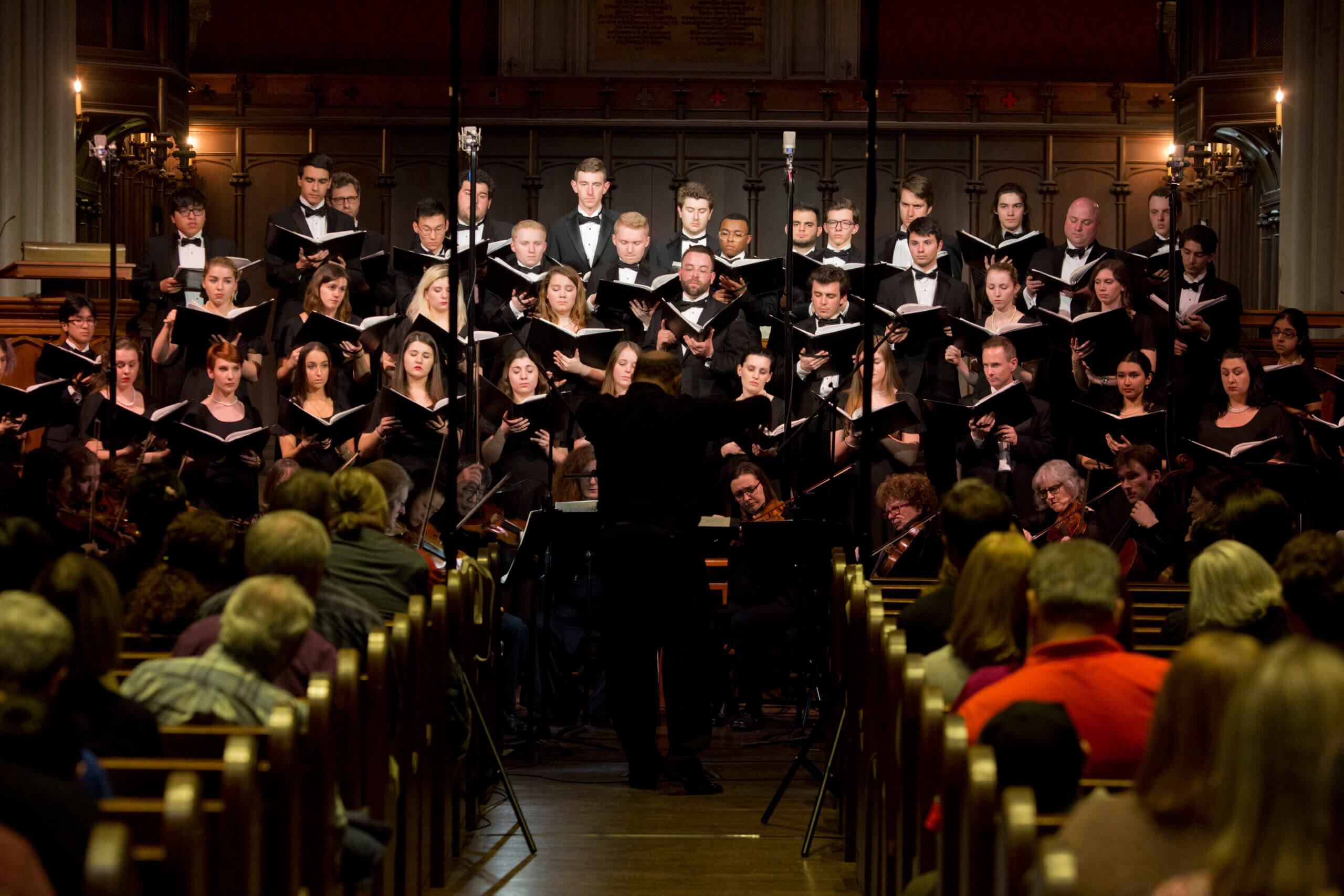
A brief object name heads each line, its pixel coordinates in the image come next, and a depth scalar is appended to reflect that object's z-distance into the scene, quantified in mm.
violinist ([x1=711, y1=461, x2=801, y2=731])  10602
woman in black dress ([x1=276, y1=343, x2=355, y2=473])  12234
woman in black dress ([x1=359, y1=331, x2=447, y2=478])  12165
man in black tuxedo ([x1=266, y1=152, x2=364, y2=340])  14675
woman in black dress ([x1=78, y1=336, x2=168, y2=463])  12650
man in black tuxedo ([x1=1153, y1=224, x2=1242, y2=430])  13258
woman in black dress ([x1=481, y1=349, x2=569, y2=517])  12057
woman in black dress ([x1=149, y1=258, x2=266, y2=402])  13135
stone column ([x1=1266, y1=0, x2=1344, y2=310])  17123
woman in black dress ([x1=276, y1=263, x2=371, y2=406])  13043
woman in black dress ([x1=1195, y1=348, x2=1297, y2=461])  12019
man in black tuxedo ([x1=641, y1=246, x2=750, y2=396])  13158
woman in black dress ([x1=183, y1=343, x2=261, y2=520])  12073
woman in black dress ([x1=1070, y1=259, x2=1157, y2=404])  13089
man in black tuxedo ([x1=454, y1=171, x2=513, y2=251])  14313
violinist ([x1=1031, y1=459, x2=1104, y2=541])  10694
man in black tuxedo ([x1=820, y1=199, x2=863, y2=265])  14598
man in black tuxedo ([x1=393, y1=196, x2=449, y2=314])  14321
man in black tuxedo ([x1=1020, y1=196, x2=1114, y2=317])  14329
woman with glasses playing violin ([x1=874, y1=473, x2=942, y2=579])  10641
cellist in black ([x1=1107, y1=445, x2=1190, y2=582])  10571
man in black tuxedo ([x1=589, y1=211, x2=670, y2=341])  13497
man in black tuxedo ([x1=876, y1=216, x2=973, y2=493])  12342
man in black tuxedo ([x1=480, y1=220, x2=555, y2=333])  13543
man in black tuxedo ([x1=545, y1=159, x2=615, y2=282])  14983
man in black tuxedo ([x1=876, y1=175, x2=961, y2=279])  14783
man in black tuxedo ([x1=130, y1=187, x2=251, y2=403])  14074
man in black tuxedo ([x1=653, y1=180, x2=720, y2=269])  14529
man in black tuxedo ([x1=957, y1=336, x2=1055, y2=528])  12019
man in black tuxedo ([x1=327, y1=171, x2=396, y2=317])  14021
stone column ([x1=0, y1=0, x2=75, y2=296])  16815
